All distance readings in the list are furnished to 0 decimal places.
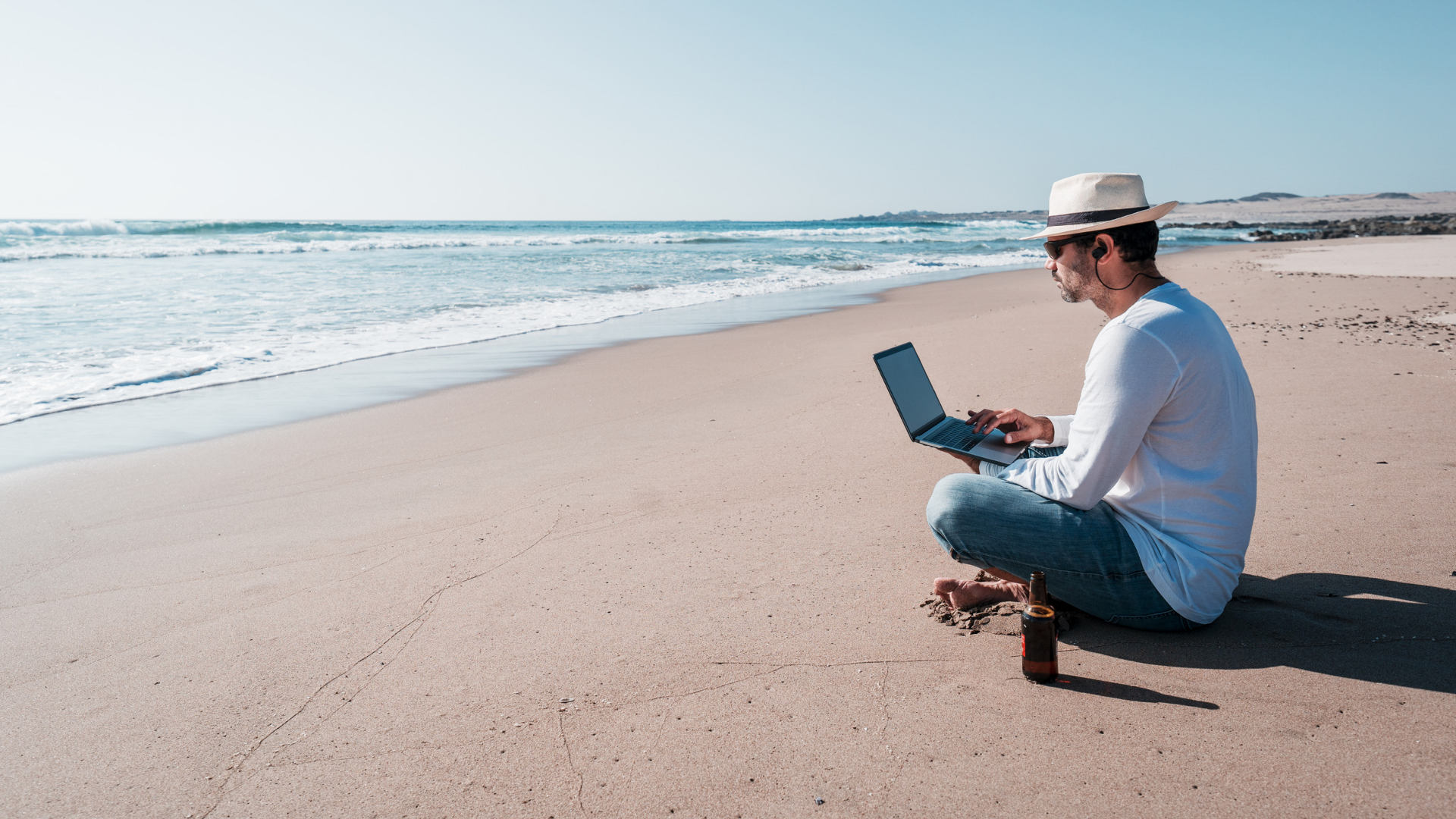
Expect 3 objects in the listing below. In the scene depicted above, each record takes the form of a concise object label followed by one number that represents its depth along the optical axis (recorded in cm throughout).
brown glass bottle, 215
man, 200
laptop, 272
